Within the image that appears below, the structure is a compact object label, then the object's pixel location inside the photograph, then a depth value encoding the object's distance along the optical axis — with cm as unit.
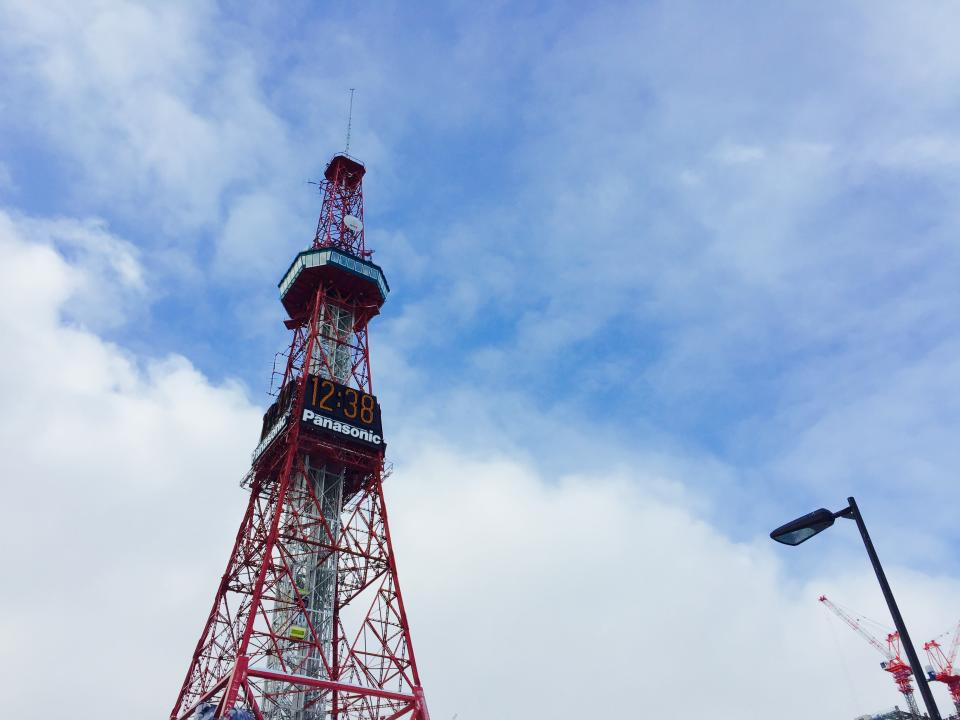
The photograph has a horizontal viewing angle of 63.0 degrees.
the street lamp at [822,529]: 1494
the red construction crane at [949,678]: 14038
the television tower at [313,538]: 5550
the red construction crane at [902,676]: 14238
